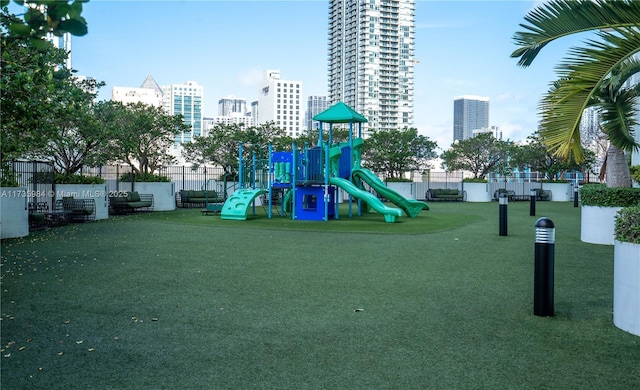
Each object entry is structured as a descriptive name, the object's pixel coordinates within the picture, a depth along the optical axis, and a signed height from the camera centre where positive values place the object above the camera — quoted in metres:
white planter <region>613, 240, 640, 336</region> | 4.86 -0.96
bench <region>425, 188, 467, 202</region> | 34.66 -0.59
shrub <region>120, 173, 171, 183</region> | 23.94 +0.26
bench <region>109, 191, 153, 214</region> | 20.91 -0.76
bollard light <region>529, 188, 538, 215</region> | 20.43 -0.75
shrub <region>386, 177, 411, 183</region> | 32.38 +0.30
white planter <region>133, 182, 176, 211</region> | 23.92 -0.37
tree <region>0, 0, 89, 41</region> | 1.81 +0.57
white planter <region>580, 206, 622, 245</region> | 11.75 -0.87
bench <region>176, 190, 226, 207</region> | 25.75 -0.64
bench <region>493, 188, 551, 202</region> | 37.10 -0.68
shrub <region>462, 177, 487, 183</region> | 35.56 +0.35
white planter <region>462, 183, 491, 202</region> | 35.44 -0.52
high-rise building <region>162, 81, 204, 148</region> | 152.00 +24.50
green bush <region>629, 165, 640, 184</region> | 15.22 +0.40
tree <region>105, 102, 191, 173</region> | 23.62 +2.59
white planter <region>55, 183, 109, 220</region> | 18.27 -0.33
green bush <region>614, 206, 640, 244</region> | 4.95 -0.38
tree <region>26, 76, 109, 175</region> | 19.58 +1.55
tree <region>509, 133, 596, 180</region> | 40.09 +2.02
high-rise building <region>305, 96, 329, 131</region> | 192.57 +29.80
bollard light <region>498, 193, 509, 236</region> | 13.27 -0.72
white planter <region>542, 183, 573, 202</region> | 37.78 -0.38
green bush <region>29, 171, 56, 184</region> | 18.14 +0.21
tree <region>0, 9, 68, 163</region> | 7.48 +1.33
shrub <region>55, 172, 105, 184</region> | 18.34 +0.15
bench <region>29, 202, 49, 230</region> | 14.84 -0.94
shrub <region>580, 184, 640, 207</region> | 11.50 -0.22
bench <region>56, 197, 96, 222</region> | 17.00 -0.79
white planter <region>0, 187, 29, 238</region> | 12.77 -0.72
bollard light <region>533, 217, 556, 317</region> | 5.50 -0.88
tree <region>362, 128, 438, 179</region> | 36.56 +2.27
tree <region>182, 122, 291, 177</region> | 32.09 +2.34
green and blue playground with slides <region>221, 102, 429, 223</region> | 18.30 +0.14
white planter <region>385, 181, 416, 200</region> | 32.09 -0.19
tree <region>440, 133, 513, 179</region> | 41.72 +2.41
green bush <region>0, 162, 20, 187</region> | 13.03 +0.13
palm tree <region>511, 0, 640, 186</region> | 5.51 +1.45
